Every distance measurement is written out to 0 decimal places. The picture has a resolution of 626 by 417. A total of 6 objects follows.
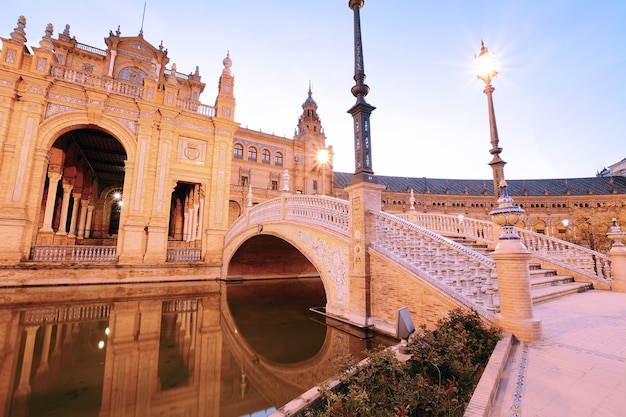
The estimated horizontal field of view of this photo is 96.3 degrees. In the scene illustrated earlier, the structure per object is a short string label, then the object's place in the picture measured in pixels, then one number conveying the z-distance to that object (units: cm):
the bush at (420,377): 228
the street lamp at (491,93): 596
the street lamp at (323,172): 3558
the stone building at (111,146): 1325
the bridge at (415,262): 487
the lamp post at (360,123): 706
